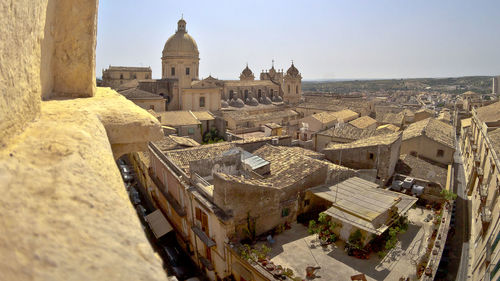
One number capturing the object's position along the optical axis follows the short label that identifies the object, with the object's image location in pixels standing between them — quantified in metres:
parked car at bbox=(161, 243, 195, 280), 12.84
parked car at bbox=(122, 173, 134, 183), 21.44
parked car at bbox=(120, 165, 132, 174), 22.54
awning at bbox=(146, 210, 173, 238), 14.81
